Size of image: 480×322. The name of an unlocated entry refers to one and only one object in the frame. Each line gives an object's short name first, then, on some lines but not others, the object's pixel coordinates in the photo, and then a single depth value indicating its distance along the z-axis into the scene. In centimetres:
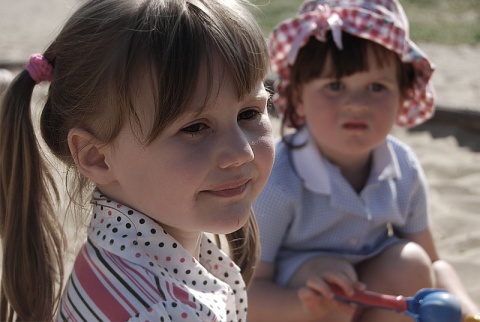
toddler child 158
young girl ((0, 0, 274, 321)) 121
